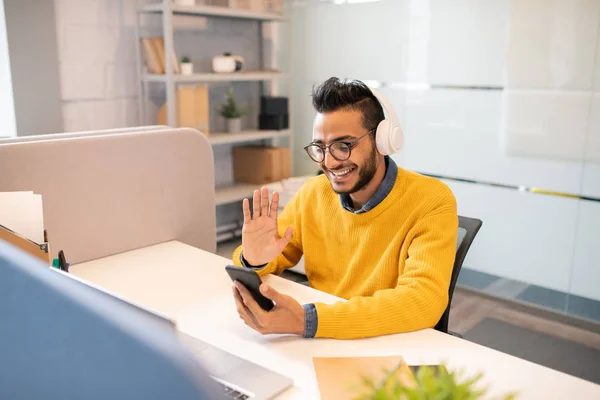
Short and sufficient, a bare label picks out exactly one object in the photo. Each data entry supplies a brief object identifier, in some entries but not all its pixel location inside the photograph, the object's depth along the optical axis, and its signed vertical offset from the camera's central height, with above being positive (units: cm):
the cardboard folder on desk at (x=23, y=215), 116 -28
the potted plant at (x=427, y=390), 53 -30
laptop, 97 -53
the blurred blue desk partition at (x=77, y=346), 38 -20
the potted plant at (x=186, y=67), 338 +9
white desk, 101 -54
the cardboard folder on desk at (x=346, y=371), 96 -53
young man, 134 -38
